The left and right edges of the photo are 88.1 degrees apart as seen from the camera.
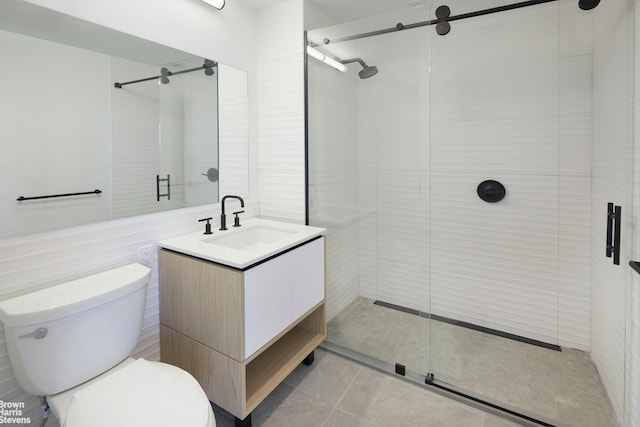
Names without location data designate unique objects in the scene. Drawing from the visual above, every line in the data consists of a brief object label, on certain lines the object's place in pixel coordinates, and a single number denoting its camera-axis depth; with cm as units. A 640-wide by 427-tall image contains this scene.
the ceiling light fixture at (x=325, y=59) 226
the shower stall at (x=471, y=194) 197
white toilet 107
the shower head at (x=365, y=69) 230
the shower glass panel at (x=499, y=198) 206
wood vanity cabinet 147
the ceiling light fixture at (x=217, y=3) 187
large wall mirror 129
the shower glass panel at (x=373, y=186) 225
